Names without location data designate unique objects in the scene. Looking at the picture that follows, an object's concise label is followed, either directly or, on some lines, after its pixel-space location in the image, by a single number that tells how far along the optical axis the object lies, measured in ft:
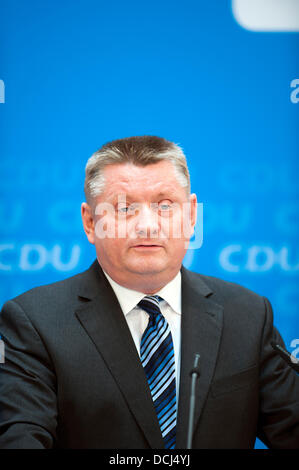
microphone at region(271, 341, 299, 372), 11.50
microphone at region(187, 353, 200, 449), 11.16
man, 11.72
